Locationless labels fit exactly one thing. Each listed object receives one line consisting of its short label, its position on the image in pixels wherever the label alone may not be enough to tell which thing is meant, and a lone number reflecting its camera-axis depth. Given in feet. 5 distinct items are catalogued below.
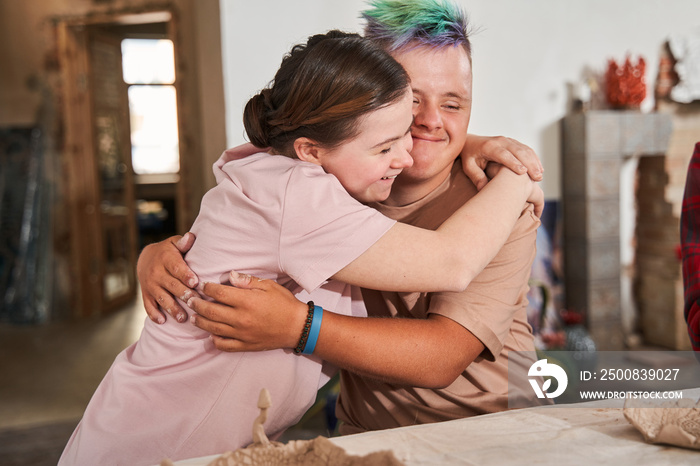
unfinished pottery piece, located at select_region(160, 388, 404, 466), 2.53
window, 32.30
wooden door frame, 20.29
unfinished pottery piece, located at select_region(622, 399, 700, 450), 2.67
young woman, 3.59
